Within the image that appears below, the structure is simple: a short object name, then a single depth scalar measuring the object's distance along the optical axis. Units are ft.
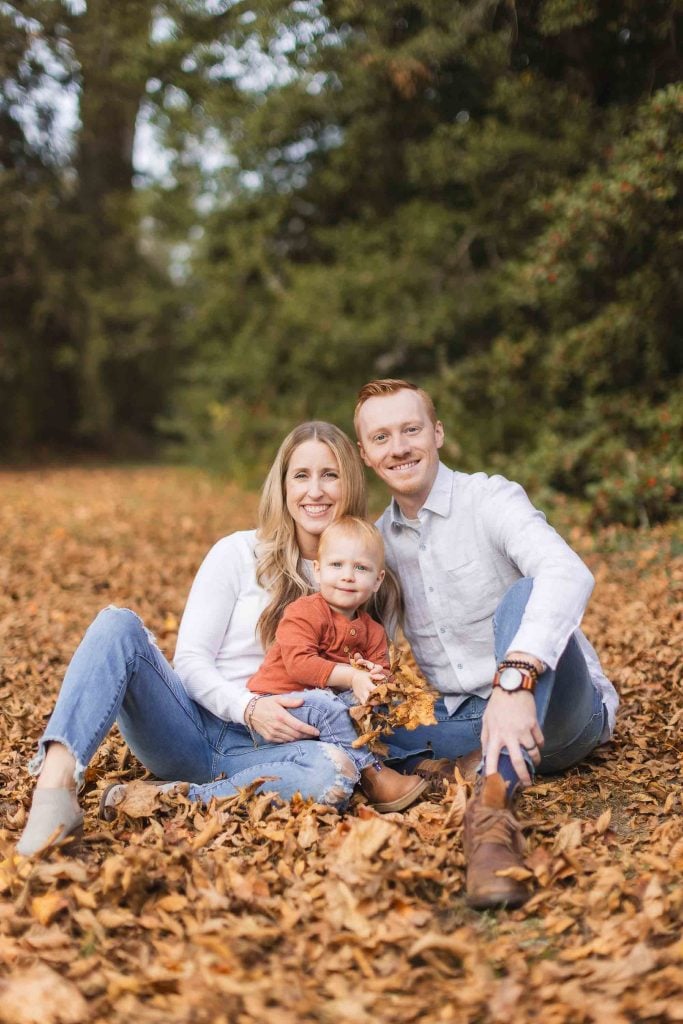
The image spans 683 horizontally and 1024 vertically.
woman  9.74
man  10.08
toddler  10.85
